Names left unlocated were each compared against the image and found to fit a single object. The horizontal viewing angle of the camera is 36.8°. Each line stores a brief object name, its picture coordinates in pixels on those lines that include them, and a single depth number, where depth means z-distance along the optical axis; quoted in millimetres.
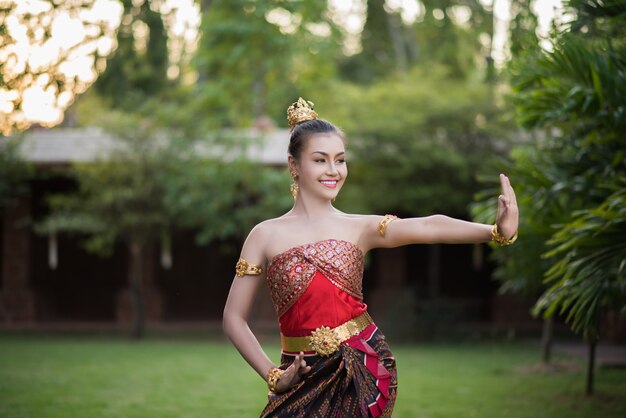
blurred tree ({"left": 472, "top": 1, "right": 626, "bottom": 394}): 5734
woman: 3424
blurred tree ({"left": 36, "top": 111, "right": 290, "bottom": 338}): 14445
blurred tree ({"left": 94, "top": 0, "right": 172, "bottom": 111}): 20062
